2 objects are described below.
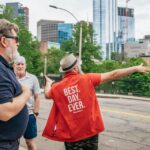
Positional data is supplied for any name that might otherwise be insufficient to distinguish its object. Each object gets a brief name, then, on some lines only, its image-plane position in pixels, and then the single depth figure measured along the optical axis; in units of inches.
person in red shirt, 104.1
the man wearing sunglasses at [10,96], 67.1
